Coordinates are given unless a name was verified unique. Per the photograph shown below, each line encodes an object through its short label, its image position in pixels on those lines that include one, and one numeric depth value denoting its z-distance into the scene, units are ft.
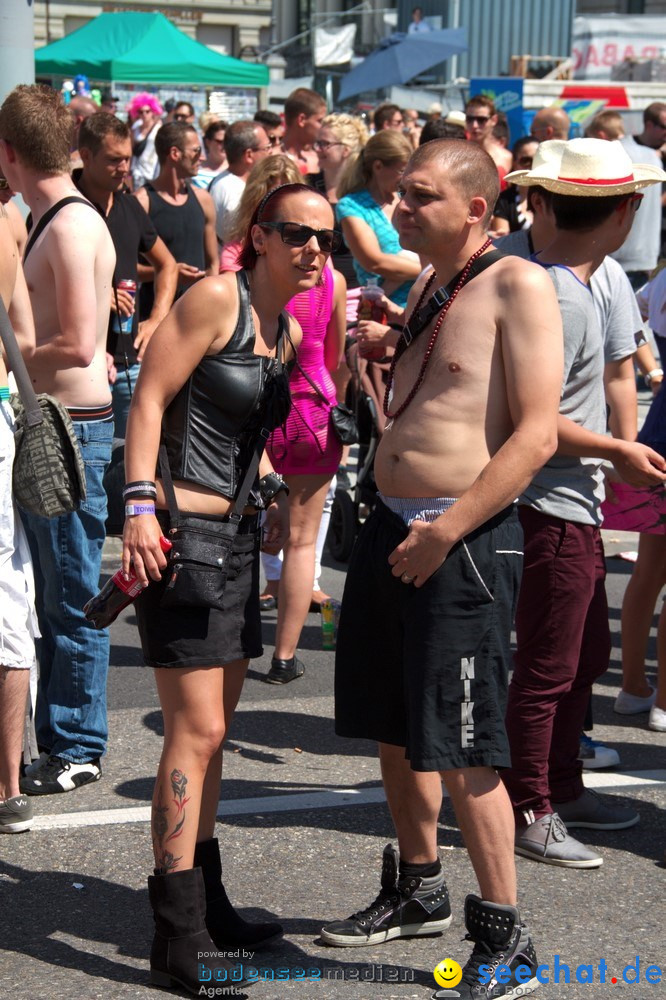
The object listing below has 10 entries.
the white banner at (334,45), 222.07
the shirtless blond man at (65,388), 27.96
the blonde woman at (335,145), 57.47
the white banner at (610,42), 205.46
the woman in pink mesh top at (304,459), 36.60
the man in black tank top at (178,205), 54.60
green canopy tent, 126.00
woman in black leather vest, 20.86
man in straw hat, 25.35
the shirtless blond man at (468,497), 20.20
